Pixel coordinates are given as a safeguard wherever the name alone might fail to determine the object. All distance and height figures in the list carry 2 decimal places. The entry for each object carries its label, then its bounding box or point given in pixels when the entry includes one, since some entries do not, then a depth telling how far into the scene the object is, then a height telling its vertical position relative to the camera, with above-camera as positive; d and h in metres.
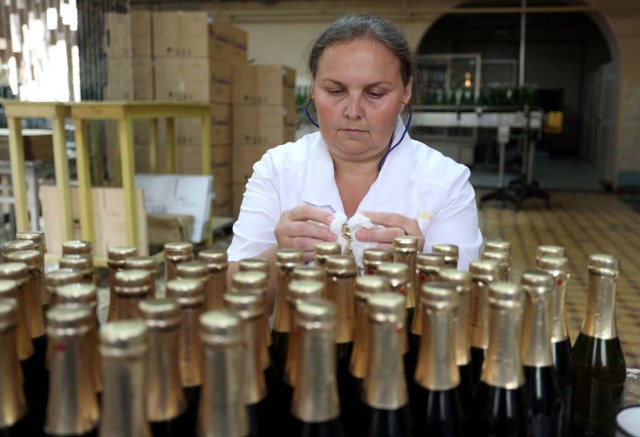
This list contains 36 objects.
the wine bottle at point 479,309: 0.55 -0.17
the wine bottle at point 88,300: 0.46 -0.14
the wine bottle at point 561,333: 0.55 -0.20
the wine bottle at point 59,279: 0.51 -0.14
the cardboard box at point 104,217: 2.89 -0.46
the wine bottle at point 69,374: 0.38 -0.16
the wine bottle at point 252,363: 0.44 -0.18
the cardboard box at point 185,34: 3.90 +0.61
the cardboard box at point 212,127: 4.13 -0.01
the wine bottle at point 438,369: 0.45 -0.20
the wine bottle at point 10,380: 0.42 -0.19
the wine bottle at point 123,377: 0.35 -0.15
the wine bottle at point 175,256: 0.62 -0.14
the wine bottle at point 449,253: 0.64 -0.14
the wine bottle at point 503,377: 0.46 -0.21
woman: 1.07 -0.09
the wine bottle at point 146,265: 0.54 -0.13
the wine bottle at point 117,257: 0.60 -0.13
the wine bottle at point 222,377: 0.38 -0.17
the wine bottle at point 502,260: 0.60 -0.14
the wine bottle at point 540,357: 0.49 -0.20
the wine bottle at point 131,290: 0.50 -0.14
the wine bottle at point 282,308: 0.59 -0.19
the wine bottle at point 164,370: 0.42 -0.18
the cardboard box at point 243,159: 4.58 -0.26
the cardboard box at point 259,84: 4.46 +0.31
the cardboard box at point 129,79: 3.97 +0.31
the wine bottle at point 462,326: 0.51 -0.18
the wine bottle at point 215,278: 0.58 -0.15
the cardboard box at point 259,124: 4.54 +0.01
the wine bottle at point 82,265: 0.58 -0.14
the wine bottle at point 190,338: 0.47 -0.18
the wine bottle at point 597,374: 0.60 -0.27
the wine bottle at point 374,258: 0.62 -0.14
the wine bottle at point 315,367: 0.40 -0.17
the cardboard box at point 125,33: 3.91 +0.61
